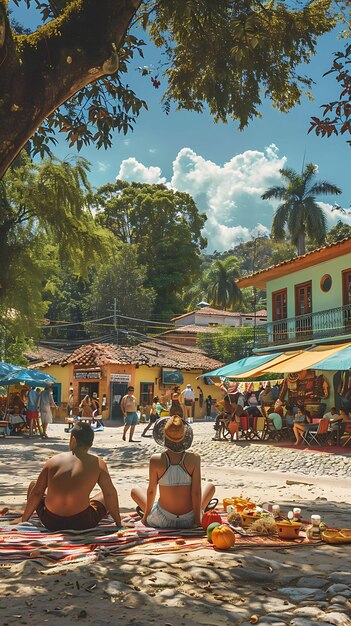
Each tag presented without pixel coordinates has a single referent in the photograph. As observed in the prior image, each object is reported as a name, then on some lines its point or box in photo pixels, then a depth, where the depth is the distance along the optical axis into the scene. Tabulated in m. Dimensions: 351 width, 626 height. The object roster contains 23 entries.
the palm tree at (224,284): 59.50
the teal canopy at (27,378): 20.22
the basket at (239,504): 6.27
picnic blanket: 4.80
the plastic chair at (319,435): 16.97
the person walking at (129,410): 18.17
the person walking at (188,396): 27.73
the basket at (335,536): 5.40
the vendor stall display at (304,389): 22.59
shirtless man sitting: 5.54
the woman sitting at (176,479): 5.62
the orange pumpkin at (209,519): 5.53
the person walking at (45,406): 19.77
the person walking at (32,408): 20.19
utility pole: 45.52
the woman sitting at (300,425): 17.36
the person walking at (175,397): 18.68
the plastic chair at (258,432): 19.48
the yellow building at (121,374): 36.72
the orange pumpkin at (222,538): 4.98
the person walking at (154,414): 23.99
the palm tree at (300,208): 42.91
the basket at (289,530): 5.49
